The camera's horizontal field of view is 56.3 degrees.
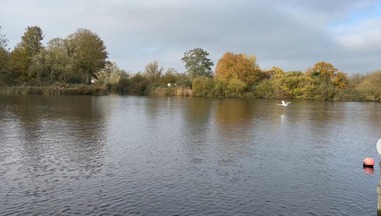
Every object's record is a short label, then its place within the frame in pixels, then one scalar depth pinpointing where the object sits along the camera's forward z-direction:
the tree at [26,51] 64.75
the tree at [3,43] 55.17
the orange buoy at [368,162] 13.27
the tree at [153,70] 85.25
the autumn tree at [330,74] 73.75
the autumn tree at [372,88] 63.47
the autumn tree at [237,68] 71.50
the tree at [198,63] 81.31
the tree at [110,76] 76.00
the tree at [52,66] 63.50
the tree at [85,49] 70.75
